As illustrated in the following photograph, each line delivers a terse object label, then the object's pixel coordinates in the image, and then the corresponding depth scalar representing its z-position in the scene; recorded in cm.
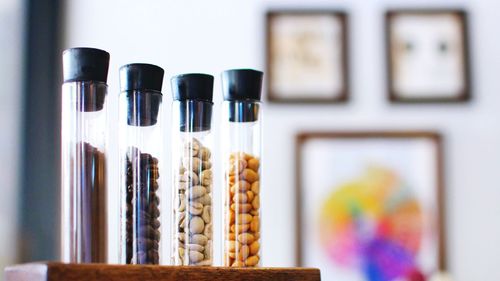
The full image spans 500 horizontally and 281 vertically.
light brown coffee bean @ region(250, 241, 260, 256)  105
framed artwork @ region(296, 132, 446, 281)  262
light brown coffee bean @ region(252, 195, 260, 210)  106
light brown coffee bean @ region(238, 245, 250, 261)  104
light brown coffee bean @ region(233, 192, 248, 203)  105
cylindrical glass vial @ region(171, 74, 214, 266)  103
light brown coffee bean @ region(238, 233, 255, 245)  105
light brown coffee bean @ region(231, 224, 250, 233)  105
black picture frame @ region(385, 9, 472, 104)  268
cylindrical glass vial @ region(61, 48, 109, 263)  94
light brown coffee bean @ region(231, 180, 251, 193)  106
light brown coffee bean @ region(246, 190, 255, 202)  106
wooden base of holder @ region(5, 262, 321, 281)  86
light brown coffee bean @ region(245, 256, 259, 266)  104
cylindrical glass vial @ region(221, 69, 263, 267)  105
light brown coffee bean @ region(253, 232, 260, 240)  106
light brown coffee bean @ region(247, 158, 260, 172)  107
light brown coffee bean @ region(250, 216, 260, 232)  106
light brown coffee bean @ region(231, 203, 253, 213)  105
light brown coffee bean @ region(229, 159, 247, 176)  106
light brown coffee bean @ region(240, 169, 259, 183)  106
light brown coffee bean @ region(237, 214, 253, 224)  105
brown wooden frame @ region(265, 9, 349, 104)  266
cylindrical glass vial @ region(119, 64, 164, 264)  99
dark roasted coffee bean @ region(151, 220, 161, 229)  100
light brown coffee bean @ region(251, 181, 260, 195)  107
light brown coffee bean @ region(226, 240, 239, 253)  105
